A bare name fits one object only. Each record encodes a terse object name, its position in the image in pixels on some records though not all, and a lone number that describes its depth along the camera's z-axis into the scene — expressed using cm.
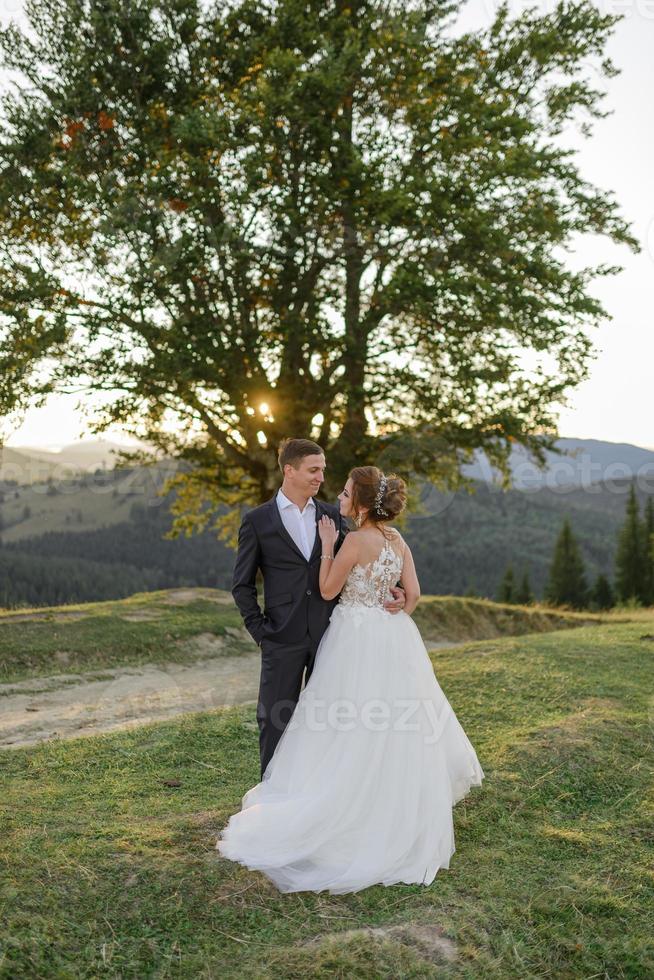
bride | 545
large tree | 1683
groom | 615
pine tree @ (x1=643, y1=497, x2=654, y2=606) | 7464
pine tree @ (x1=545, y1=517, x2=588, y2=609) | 8421
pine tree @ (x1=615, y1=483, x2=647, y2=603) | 7681
